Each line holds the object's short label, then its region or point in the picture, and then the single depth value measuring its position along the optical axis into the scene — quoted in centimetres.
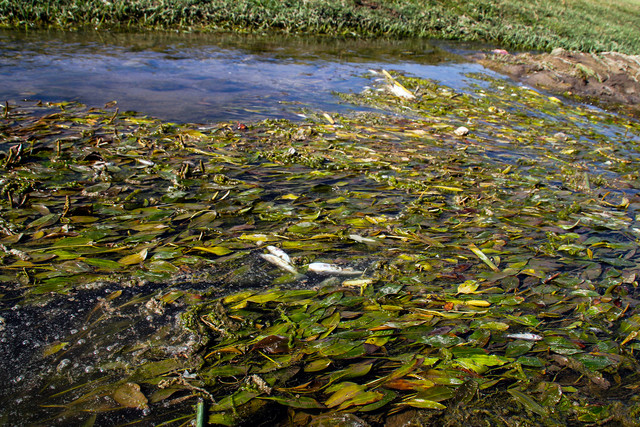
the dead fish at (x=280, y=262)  191
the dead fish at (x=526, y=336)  162
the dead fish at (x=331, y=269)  192
